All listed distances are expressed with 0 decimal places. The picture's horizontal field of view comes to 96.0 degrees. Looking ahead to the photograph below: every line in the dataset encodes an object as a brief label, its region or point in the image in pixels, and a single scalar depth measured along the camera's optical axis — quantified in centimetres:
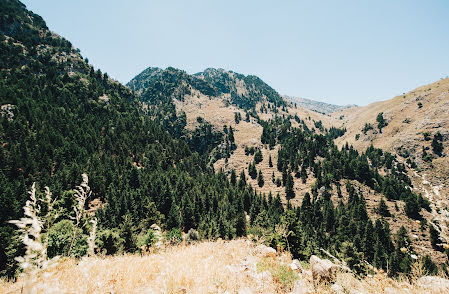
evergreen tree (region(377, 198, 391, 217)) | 7431
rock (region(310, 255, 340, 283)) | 699
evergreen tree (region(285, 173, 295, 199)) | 9044
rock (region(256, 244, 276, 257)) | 911
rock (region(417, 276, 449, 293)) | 512
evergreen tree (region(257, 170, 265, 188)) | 10356
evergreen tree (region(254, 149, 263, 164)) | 12056
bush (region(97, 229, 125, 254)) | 3086
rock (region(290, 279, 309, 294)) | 583
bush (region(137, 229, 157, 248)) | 2886
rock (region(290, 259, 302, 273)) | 763
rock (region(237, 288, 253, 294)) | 555
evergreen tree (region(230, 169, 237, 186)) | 10794
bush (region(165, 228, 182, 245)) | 1145
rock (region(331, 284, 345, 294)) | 591
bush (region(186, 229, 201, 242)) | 4507
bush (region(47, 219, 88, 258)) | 2642
